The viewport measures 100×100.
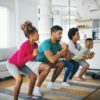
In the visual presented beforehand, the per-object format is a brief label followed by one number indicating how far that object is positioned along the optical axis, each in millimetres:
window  5531
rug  2902
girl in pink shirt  2516
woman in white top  3803
